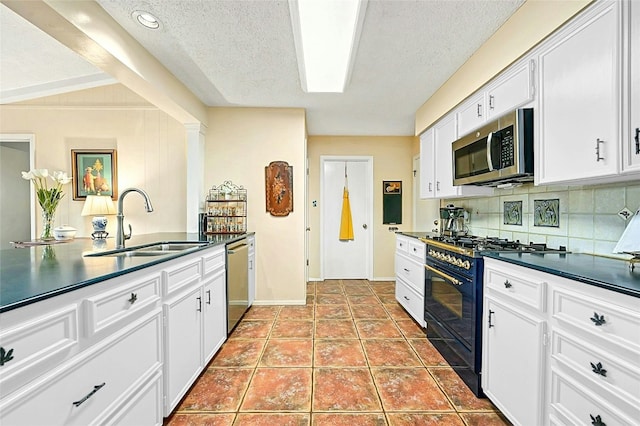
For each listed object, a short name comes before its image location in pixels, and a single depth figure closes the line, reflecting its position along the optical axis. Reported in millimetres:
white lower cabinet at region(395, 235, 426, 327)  2971
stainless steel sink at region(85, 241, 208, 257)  1872
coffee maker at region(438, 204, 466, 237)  3379
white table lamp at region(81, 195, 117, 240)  3555
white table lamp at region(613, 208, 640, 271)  1259
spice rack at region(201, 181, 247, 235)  3646
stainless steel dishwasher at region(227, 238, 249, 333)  2770
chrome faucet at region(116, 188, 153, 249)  2129
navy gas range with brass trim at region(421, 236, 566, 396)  1925
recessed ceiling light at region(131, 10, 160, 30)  1919
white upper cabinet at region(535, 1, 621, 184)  1318
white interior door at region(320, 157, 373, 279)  5176
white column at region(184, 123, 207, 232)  3568
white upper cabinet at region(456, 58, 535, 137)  1847
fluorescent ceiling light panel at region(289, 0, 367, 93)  2119
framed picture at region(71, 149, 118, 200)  3812
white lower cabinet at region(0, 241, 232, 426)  840
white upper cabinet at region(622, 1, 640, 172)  1212
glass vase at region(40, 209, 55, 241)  3373
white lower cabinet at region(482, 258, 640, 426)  1030
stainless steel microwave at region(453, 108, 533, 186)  1843
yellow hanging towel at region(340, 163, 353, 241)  5148
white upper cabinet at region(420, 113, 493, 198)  2855
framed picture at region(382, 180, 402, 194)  5125
